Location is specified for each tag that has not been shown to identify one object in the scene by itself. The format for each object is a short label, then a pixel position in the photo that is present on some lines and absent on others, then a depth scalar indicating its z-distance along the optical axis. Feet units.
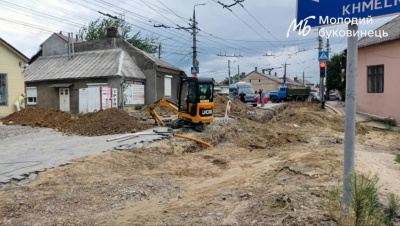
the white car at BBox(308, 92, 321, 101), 144.17
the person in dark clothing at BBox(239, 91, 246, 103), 110.32
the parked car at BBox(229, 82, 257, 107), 113.09
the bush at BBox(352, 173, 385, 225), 10.84
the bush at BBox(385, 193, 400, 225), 12.49
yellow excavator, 43.11
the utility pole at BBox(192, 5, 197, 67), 89.04
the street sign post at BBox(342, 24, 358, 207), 10.71
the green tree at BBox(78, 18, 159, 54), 165.78
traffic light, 61.72
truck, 143.84
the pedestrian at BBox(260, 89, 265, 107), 105.70
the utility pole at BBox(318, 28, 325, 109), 77.68
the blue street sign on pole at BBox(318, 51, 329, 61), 59.28
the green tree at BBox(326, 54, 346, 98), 161.38
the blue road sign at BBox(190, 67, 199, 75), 78.33
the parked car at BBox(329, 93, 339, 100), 197.57
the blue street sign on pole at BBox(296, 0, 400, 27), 9.80
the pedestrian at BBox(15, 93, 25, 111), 60.84
